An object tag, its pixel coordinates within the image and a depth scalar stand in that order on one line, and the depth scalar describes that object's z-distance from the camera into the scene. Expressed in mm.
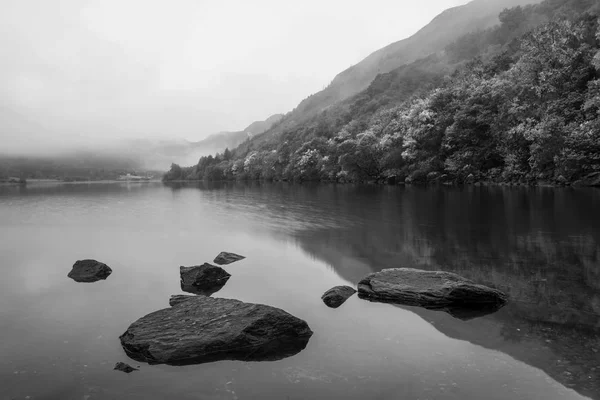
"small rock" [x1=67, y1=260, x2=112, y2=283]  17797
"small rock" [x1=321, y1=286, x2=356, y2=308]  13758
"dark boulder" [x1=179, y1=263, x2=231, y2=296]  16028
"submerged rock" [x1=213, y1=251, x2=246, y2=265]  20352
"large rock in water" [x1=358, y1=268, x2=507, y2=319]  12912
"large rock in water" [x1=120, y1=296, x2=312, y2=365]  9852
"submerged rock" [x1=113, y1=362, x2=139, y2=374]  9195
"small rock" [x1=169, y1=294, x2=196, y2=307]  13338
